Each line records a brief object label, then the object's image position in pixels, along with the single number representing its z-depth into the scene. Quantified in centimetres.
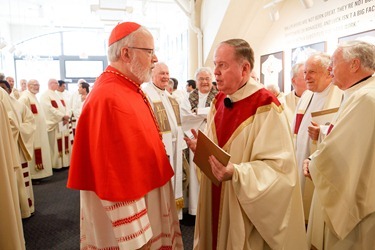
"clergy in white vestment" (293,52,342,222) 312
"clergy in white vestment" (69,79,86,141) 841
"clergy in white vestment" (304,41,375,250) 197
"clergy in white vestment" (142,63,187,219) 378
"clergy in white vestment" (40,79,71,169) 714
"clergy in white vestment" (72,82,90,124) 805
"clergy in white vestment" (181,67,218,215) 423
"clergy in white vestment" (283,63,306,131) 404
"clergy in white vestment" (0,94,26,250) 253
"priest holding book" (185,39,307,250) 174
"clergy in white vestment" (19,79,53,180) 632
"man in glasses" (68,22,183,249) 152
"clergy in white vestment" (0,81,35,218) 420
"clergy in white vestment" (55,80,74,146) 786
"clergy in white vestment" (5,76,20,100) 693
